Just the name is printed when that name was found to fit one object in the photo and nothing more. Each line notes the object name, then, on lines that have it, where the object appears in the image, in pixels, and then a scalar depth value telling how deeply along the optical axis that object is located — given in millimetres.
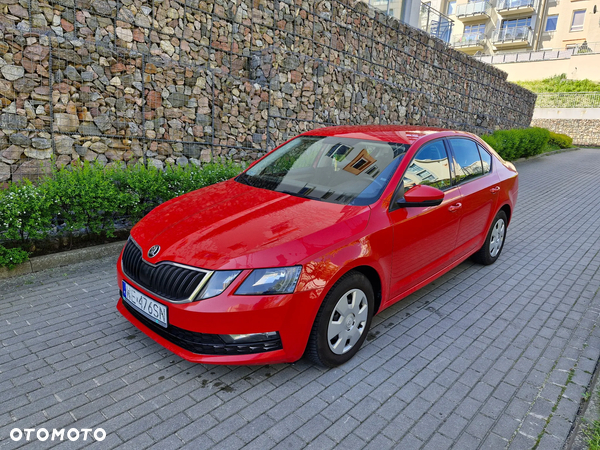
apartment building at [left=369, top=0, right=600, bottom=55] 40875
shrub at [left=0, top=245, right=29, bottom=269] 4207
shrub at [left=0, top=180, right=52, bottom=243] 4184
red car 2711
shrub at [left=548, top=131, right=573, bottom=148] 24203
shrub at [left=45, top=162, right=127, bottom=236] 4590
